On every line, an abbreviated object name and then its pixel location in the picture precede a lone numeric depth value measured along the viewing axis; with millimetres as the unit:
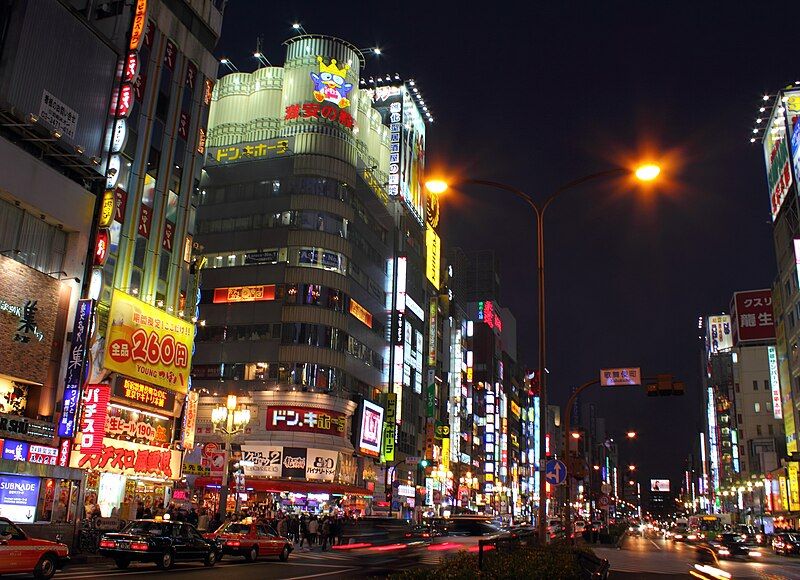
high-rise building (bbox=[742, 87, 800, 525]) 80875
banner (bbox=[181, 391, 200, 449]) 44344
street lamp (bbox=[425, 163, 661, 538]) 22894
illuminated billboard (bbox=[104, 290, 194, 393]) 37656
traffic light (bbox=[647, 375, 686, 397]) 27734
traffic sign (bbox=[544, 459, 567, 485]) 24073
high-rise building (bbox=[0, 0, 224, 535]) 32656
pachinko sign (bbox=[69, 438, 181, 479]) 35469
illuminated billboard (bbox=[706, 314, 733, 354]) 152625
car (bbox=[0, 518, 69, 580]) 18109
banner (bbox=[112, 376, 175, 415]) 38375
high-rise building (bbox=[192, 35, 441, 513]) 62156
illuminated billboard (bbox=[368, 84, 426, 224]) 81812
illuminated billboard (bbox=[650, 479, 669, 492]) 182100
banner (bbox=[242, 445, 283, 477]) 60125
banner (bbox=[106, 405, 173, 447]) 39094
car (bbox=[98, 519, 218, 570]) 23375
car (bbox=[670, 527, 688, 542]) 64250
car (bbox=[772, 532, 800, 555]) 52047
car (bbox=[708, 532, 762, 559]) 44062
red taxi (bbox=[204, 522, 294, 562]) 28984
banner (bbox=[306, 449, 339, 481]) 60156
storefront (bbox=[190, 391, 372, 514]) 59531
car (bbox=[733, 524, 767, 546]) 60609
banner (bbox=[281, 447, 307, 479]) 59875
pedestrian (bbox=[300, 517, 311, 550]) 42266
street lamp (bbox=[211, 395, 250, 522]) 35406
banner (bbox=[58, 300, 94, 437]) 33219
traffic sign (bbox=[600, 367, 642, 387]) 26312
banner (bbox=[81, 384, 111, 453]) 35562
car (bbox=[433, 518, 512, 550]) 42469
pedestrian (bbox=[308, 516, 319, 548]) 41844
